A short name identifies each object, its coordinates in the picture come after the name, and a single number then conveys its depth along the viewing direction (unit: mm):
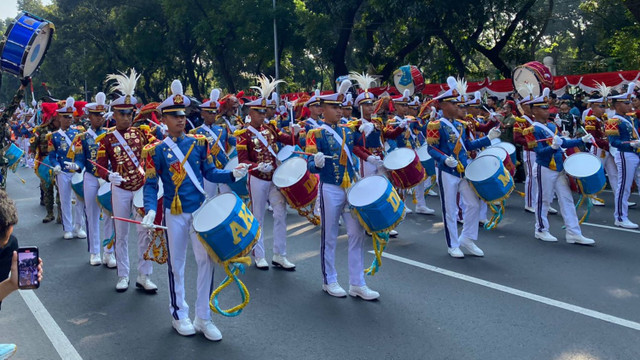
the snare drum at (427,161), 9705
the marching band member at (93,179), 7789
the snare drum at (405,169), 7867
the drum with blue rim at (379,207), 5602
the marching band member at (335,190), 6098
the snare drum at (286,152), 8141
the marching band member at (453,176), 7586
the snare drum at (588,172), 8078
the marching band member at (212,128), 8422
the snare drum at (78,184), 8719
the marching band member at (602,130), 9974
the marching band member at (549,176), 8227
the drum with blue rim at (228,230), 4672
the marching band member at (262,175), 7406
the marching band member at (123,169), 6695
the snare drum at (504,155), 9247
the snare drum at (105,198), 7407
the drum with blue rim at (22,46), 6555
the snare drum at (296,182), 6914
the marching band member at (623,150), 9219
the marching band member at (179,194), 5219
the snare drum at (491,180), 7316
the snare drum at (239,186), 7789
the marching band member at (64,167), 9461
